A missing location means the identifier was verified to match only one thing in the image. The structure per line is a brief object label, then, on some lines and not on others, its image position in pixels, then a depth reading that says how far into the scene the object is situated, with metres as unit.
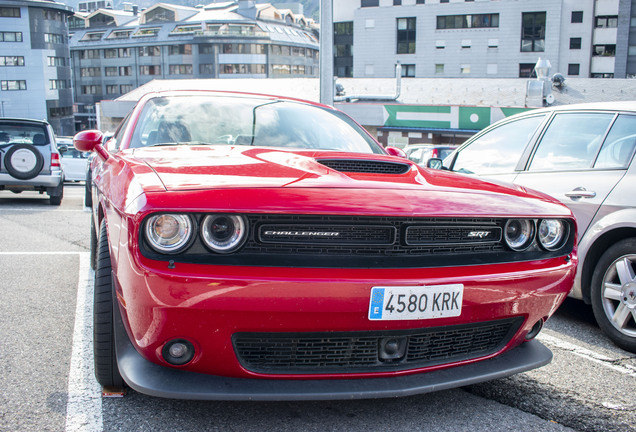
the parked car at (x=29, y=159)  10.60
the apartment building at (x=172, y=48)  88.69
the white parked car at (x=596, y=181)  3.59
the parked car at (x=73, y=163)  23.41
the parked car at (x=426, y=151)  15.26
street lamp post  11.82
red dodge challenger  2.13
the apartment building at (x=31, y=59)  71.00
